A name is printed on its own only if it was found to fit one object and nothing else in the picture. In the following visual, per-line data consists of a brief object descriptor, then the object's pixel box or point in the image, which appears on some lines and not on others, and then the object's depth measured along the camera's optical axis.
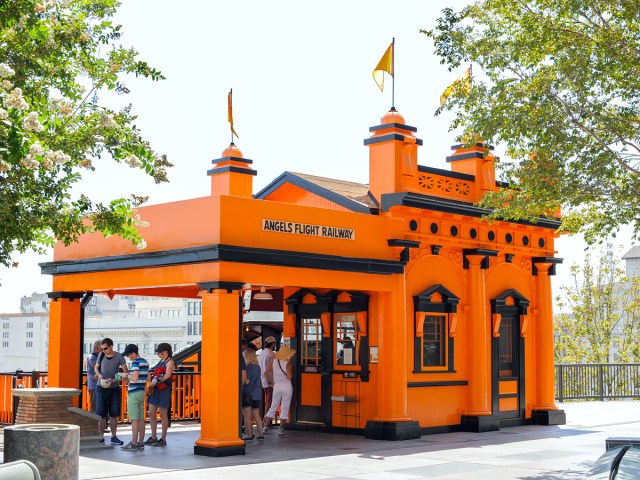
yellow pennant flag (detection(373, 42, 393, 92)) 18.93
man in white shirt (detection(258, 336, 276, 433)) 18.72
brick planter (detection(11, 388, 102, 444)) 15.09
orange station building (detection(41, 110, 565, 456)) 15.25
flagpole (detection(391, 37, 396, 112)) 18.61
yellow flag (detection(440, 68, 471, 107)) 16.22
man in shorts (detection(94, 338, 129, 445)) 16.09
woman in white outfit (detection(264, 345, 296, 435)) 18.08
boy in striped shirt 15.36
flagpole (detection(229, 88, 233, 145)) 20.18
